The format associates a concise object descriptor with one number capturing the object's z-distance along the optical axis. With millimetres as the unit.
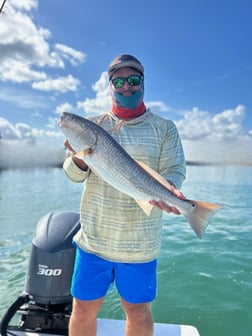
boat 2957
